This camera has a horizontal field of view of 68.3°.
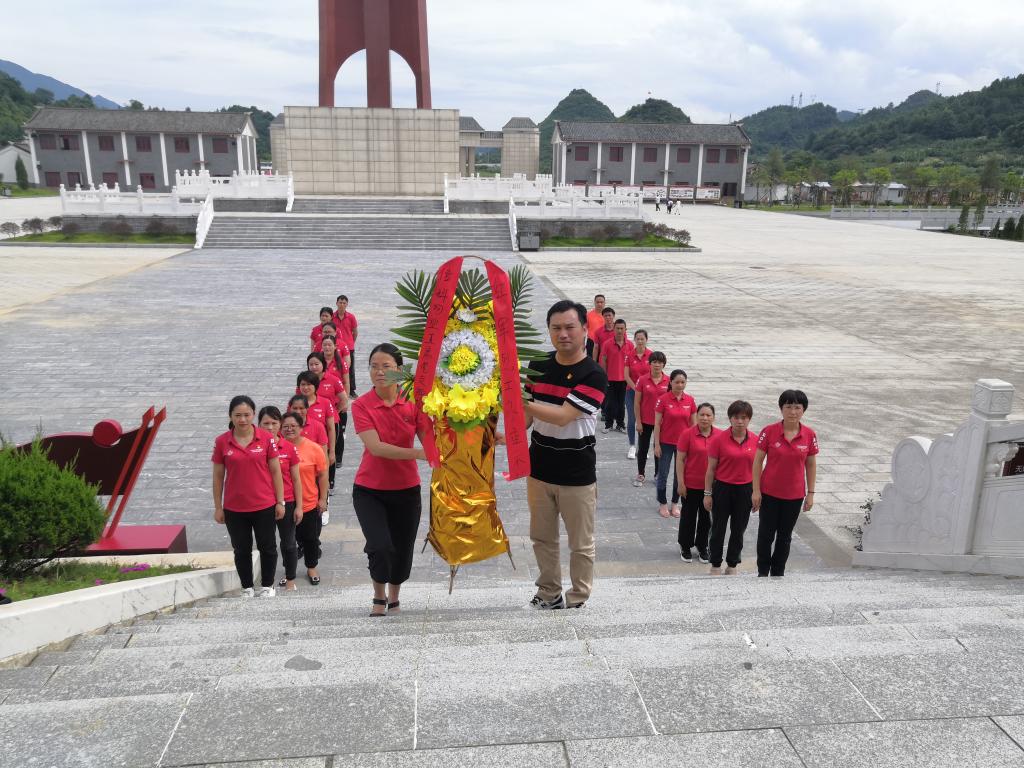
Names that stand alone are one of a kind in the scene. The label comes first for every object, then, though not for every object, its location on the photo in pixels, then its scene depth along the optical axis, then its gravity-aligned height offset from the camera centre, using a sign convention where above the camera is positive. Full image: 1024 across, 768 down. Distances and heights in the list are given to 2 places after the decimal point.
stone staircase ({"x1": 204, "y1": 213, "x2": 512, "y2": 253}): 26.78 -1.45
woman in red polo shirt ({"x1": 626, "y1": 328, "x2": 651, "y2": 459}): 7.80 -1.78
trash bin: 27.00 -1.62
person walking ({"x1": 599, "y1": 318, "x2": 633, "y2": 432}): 8.34 -1.73
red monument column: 32.34 +6.55
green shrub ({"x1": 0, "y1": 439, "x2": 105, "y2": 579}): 4.05 -1.74
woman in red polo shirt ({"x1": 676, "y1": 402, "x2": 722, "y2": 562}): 5.77 -2.11
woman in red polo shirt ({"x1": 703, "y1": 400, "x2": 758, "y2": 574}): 5.32 -1.97
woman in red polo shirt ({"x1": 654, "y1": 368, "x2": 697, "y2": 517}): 6.52 -1.87
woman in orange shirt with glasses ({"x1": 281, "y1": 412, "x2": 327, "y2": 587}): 5.34 -2.08
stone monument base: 32.22 +1.80
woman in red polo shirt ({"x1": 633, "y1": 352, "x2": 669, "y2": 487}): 7.05 -1.93
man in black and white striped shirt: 3.78 -1.32
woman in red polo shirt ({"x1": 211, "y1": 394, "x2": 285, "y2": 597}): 4.73 -1.80
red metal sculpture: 5.18 -1.86
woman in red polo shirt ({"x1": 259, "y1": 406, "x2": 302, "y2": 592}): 5.04 -1.97
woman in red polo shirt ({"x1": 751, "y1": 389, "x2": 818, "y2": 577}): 5.07 -1.84
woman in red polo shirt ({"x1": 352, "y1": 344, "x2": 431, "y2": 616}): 4.06 -1.53
